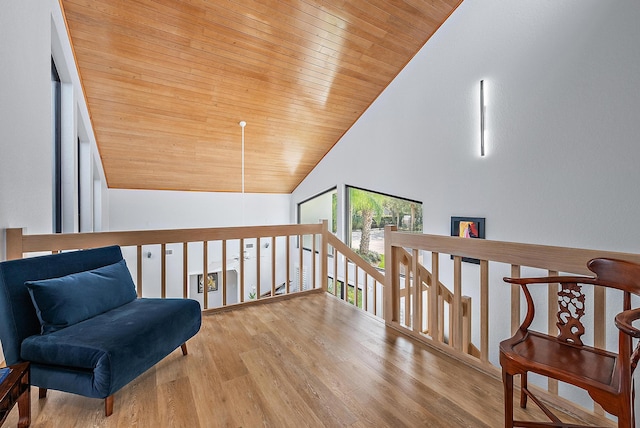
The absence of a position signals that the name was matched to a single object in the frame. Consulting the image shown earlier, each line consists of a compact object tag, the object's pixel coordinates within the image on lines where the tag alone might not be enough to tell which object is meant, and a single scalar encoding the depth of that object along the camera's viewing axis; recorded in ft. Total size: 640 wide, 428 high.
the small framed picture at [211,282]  24.69
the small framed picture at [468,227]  11.99
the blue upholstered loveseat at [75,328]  4.80
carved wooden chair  3.32
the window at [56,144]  10.05
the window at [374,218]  15.31
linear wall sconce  11.82
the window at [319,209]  20.75
